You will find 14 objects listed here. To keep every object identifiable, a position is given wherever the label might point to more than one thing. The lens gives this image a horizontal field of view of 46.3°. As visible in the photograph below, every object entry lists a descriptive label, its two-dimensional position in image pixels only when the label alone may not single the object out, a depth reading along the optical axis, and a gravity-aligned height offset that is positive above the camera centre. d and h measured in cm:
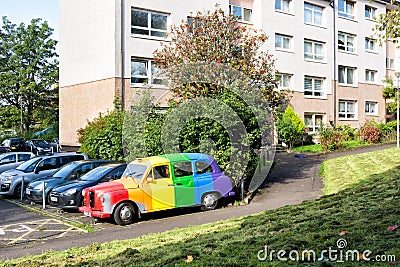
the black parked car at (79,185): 1375 -150
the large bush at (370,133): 3127 +22
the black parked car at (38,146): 3603 -82
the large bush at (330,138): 2784 -11
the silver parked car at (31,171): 1747 -135
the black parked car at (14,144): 3856 -68
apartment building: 2573 +563
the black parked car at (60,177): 1543 -143
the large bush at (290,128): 2853 +51
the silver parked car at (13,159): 2156 -110
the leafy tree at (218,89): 1527 +170
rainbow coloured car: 1215 -143
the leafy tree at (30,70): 5147 +741
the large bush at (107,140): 2044 -18
